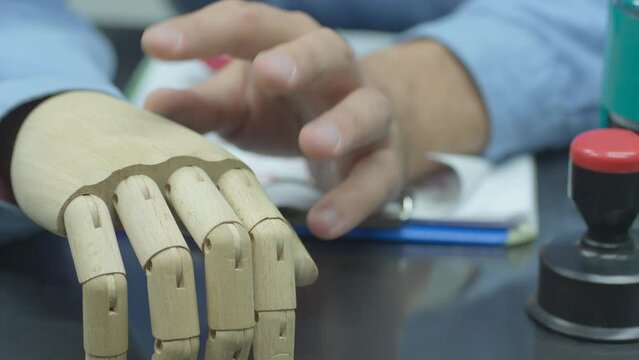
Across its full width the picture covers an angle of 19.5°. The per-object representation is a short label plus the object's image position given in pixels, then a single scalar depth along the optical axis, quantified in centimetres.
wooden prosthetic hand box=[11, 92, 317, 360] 65
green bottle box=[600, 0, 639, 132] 75
